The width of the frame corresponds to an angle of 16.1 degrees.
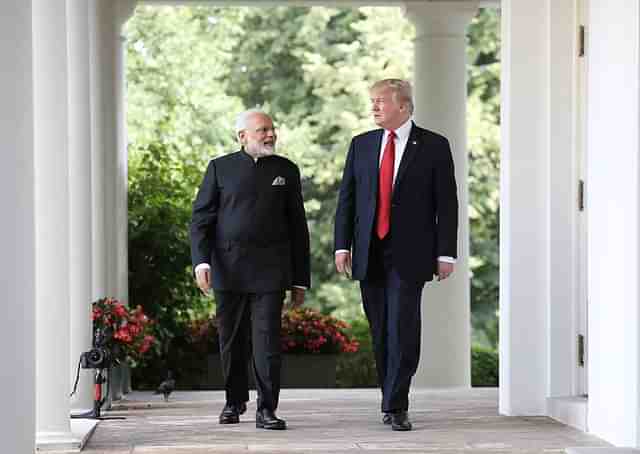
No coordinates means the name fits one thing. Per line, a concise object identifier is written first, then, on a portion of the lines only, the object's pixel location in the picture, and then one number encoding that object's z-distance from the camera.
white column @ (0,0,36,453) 9.14
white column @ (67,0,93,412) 13.51
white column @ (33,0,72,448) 11.53
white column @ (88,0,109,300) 15.54
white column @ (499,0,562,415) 13.53
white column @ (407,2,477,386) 18.87
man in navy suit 12.42
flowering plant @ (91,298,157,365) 14.45
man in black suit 12.44
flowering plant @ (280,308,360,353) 19.68
